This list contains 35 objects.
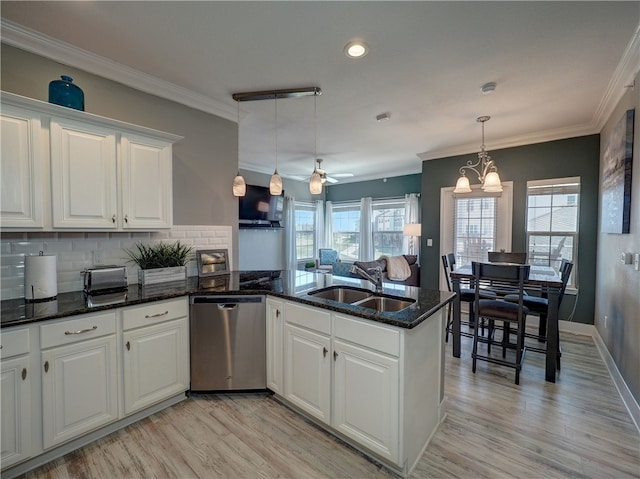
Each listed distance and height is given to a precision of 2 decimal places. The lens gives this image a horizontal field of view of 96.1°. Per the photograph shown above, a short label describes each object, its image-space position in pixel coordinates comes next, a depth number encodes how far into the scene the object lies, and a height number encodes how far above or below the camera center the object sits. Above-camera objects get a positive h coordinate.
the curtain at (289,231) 6.94 +0.01
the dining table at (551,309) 2.67 -0.71
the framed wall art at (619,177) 2.36 +0.52
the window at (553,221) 3.95 +0.17
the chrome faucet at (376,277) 2.16 -0.34
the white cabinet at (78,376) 1.69 -0.91
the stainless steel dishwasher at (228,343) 2.35 -0.93
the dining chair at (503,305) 2.61 -0.73
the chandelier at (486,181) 3.14 +0.59
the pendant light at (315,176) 2.49 +0.48
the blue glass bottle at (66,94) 1.99 +0.96
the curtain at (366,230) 7.16 +0.05
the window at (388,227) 6.84 +0.12
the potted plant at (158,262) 2.51 -0.29
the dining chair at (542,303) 2.85 -0.75
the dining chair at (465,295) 3.43 -0.75
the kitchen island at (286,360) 1.61 -0.83
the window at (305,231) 7.40 +0.01
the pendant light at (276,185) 2.51 +0.41
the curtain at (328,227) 7.91 +0.13
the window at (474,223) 4.46 +0.16
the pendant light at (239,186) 2.72 +0.43
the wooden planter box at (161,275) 2.47 -0.40
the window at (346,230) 7.54 +0.05
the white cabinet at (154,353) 2.02 -0.91
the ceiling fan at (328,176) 5.05 +1.24
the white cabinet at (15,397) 1.55 -0.91
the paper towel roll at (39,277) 1.92 -0.31
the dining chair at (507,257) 3.90 -0.34
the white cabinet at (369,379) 1.61 -0.93
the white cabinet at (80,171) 1.80 +0.43
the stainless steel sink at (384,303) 2.04 -0.52
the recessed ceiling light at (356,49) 2.07 +1.35
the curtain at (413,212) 6.37 +0.45
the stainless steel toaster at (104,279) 2.19 -0.38
